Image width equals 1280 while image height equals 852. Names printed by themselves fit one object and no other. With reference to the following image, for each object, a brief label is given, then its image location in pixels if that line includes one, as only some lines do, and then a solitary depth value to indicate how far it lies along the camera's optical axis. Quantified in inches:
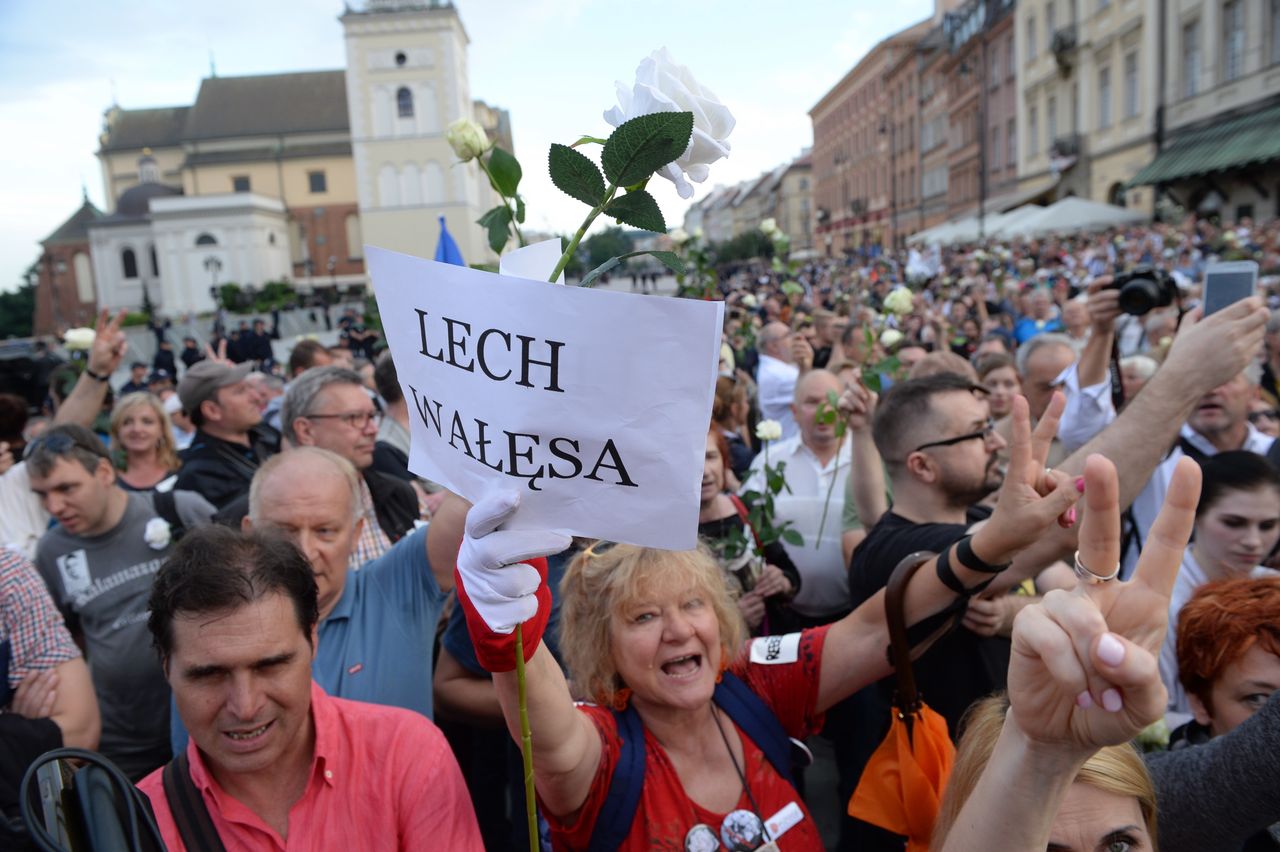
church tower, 2171.5
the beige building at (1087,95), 1193.4
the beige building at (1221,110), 939.3
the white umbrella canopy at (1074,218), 916.0
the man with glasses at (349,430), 149.3
